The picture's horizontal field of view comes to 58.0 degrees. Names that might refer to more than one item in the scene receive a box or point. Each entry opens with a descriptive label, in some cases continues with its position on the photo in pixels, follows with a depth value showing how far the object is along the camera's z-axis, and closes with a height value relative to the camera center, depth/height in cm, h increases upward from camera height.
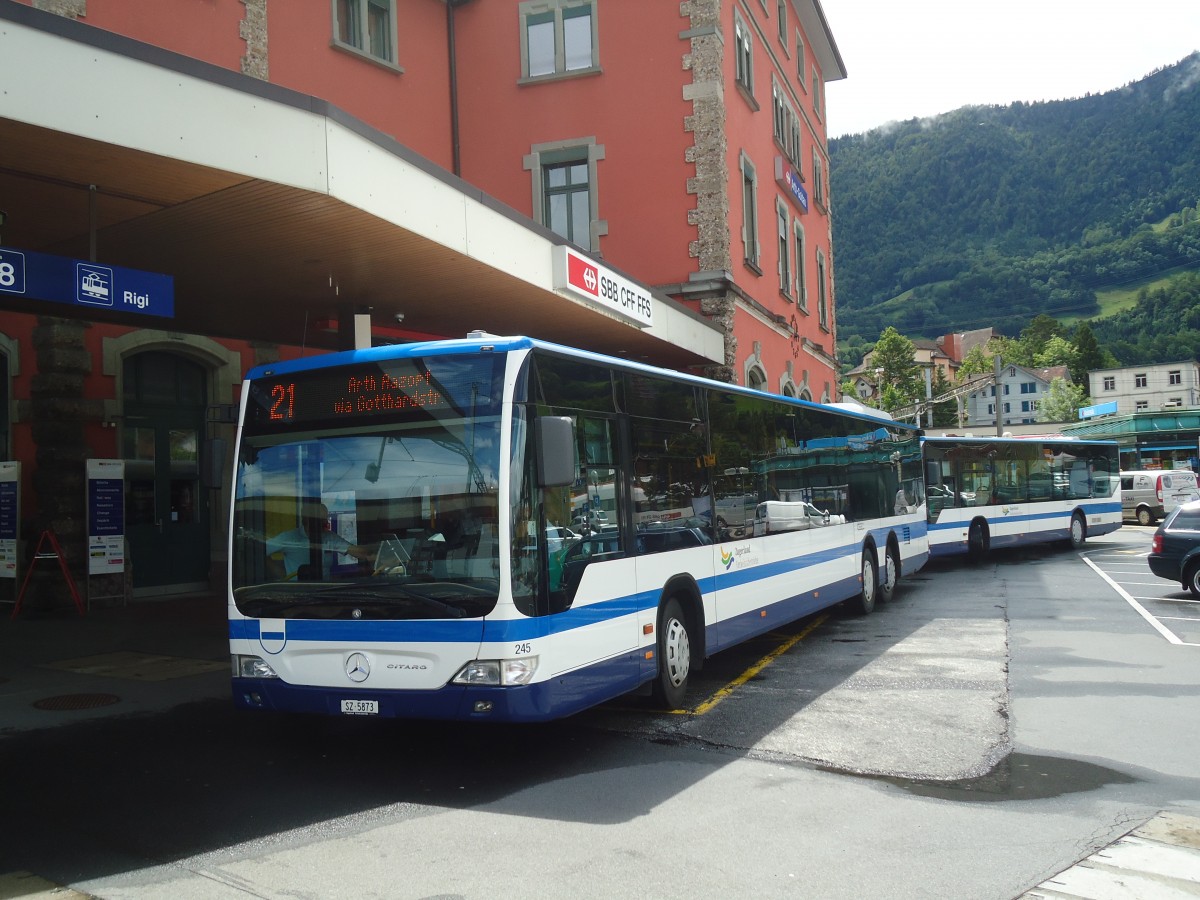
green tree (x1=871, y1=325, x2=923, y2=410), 12369 +1204
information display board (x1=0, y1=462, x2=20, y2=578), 1436 -13
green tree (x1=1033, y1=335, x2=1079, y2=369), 15175 +1568
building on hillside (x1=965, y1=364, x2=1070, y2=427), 15150 +1019
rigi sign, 781 +165
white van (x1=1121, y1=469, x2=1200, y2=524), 3678 -106
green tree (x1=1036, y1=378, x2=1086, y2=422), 11338 +647
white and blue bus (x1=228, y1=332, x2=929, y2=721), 660 -31
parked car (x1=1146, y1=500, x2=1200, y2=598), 1563 -129
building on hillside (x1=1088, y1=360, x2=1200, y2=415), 12025 +847
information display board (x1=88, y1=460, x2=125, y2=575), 1477 -20
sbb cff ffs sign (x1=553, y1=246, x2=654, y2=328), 1362 +268
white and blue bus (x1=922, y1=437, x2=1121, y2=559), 2241 -59
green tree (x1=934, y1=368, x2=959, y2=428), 13100 +716
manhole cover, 908 -170
